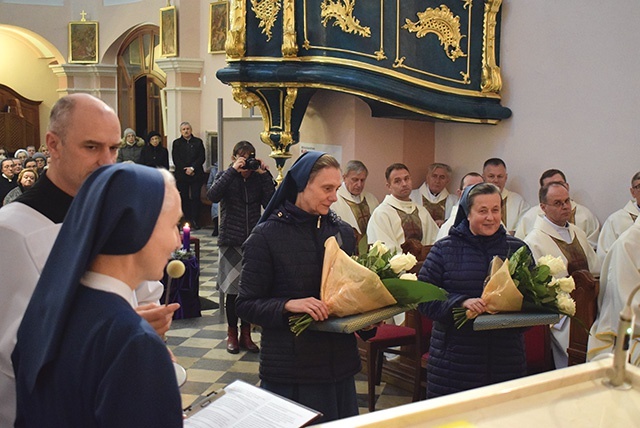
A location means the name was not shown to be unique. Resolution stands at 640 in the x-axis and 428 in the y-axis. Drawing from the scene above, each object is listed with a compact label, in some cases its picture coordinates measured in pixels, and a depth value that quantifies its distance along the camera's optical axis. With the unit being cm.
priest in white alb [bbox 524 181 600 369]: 563
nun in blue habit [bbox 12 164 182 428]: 156
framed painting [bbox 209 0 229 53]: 1484
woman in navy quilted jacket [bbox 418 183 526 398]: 373
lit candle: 632
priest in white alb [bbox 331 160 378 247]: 717
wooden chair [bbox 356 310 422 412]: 505
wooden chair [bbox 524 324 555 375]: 494
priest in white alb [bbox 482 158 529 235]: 719
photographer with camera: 654
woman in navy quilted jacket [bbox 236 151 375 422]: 327
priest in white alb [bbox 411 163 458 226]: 788
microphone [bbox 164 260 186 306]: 208
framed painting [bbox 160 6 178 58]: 1566
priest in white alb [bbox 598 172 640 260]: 647
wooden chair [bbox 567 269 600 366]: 488
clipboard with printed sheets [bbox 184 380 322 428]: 216
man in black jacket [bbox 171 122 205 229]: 1479
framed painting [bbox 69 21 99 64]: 1912
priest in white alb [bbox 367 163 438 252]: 689
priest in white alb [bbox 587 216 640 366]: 486
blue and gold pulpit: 659
